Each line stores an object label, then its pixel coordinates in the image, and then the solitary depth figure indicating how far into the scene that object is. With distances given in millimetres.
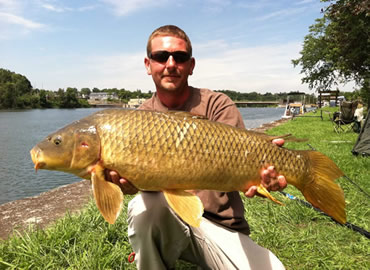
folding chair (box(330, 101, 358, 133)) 10711
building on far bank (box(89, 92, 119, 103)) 107000
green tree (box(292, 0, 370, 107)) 10438
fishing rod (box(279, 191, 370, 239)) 2373
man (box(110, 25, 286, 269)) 1764
